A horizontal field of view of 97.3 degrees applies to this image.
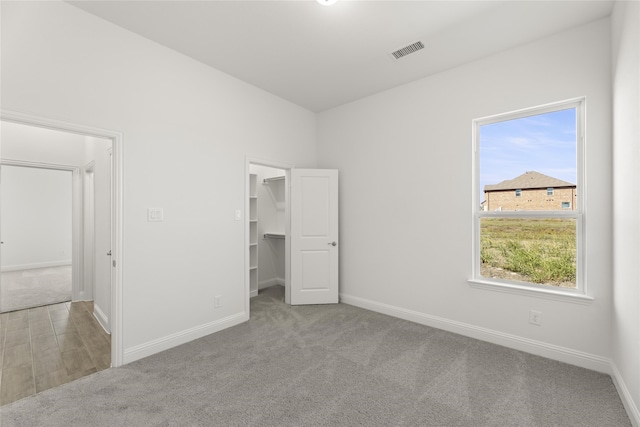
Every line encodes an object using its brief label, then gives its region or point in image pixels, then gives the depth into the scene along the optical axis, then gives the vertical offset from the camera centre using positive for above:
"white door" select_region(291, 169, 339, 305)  4.08 -0.36
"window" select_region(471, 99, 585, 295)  2.57 +0.11
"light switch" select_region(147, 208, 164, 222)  2.64 -0.03
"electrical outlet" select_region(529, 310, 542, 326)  2.62 -0.99
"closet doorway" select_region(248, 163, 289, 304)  4.72 -0.32
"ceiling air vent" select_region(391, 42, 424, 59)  2.73 +1.61
